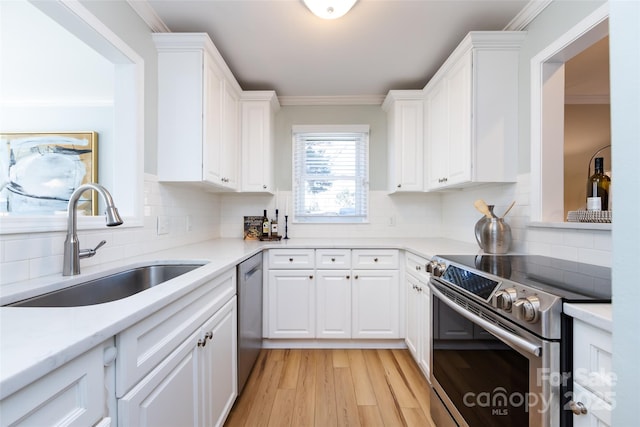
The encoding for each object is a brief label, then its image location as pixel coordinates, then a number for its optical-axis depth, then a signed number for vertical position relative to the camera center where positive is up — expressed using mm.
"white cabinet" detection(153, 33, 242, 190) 1867 +779
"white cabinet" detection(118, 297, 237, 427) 772 -640
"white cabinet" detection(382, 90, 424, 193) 2621 +750
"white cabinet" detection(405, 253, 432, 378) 1837 -712
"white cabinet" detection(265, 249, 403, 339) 2332 -704
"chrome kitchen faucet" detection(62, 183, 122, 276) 1077 -113
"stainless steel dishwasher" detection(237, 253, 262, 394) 1689 -710
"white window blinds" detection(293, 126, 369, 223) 3010 +458
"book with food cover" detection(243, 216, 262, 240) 2902 -114
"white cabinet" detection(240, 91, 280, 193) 2650 +709
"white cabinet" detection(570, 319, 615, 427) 685 -435
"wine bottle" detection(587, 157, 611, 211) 1490 +180
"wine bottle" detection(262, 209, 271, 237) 2840 -130
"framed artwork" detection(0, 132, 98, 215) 2352 +427
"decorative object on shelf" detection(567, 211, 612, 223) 1299 +4
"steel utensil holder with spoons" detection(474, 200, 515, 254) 1702 -116
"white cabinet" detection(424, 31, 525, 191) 1829 +774
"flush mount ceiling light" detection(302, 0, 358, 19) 1581 +1262
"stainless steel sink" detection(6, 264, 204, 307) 975 -327
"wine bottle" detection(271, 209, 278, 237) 2836 -147
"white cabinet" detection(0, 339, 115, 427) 447 -355
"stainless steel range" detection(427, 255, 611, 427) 801 -444
